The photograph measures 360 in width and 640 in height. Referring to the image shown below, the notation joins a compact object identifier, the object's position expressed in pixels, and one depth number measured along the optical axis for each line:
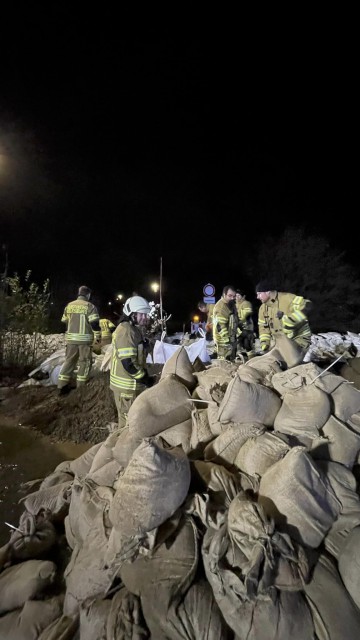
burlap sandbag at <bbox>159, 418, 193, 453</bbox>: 2.48
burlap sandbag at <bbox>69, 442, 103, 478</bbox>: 2.82
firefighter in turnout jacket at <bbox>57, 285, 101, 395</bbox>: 6.01
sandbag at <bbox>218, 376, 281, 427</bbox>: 2.24
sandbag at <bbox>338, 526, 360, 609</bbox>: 1.46
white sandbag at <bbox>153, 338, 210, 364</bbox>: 6.62
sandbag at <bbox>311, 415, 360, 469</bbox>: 2.00
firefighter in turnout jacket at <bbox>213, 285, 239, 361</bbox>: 6.75
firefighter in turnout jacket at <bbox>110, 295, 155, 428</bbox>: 3.67
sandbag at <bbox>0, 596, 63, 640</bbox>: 1.60
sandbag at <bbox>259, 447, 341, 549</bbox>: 1.63
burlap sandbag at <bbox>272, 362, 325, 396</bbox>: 2.30
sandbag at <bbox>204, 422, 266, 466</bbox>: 2.18
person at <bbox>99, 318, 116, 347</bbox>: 9.12
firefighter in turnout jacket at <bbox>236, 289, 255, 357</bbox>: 8.10
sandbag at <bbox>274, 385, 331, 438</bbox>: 2.13
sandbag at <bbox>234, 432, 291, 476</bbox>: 1.95
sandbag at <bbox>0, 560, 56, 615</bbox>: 1.76
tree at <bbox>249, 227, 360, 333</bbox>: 18.00
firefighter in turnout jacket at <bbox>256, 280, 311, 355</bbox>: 5.07
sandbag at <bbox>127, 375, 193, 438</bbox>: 2.53
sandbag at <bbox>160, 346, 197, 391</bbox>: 3.00
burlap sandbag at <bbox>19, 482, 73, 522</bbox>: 2.39
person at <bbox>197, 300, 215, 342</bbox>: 8.57
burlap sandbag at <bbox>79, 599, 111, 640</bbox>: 1.46
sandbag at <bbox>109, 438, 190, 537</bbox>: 1.60
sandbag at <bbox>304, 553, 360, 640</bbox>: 1.39
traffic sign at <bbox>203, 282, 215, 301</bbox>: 10.66
